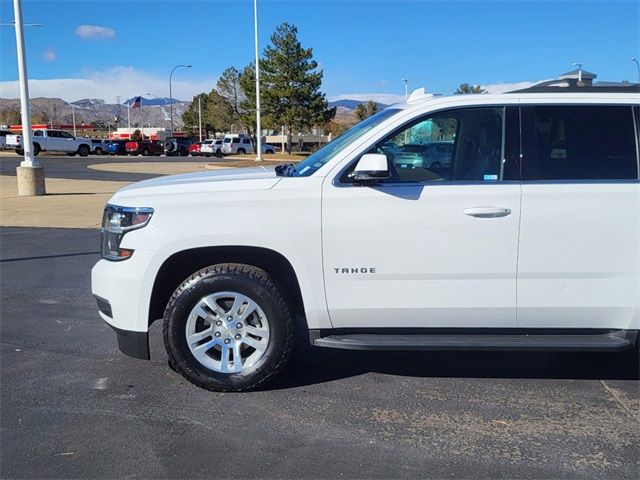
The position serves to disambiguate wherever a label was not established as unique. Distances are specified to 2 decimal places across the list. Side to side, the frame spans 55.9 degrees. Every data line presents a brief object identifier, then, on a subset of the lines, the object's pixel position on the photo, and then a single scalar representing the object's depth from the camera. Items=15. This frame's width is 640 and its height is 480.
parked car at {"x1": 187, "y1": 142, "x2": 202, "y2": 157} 56.59
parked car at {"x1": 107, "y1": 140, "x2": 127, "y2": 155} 53.97
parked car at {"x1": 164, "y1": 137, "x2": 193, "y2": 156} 58.16
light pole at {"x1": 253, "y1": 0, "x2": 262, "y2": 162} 36.23
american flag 88.94
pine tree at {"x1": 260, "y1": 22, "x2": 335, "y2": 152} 53.25
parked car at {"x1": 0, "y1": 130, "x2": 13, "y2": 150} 53.00
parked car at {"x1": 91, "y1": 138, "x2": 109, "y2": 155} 52.07
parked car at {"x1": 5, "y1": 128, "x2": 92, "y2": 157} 46.31
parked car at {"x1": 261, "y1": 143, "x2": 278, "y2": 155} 59.34
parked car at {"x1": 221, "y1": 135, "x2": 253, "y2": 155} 55.09
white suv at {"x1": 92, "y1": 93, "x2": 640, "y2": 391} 3.87
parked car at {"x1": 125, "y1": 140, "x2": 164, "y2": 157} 55.19
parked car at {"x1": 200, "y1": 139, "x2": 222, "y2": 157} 54.50
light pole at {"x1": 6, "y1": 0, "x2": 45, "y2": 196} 15.36
